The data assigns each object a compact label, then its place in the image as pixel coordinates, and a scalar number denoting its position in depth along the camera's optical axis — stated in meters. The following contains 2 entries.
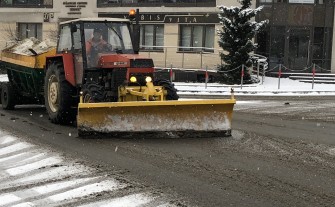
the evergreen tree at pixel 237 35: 25.17
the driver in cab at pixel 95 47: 10.71
